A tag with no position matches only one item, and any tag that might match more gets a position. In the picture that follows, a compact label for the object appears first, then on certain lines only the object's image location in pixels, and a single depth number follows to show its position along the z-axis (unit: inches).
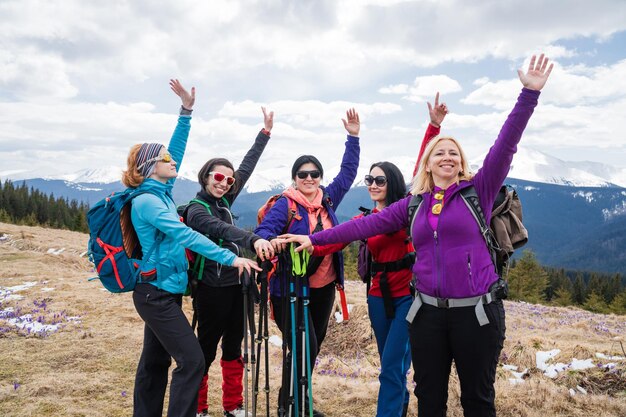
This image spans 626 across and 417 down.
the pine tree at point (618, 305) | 2043.3
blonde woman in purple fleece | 148.7
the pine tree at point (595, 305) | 2010.7
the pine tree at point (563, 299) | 2146.3
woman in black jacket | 206.2
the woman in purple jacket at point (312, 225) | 210.7
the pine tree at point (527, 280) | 2003.0
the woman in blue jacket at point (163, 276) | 171.3
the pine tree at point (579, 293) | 2554.1
